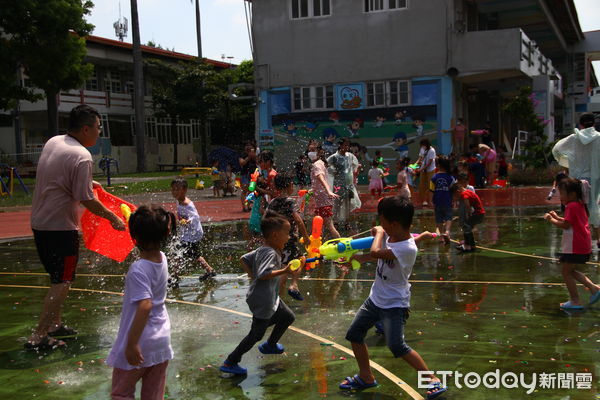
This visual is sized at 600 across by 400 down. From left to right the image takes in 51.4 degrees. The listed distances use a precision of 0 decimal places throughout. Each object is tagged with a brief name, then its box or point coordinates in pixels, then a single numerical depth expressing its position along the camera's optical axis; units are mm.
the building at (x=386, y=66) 25875
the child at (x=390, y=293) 4348
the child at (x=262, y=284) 4855
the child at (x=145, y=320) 3467
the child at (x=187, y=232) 8250
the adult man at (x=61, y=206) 5676
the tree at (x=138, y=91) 35688
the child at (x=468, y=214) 10109
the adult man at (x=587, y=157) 9406
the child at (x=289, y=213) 7016
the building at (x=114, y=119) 39062
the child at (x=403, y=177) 15484
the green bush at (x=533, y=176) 21859
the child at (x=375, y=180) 18953
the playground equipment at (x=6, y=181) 24812
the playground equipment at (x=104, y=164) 38469
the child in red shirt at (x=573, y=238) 6426
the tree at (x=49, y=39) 26469
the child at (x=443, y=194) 10391
